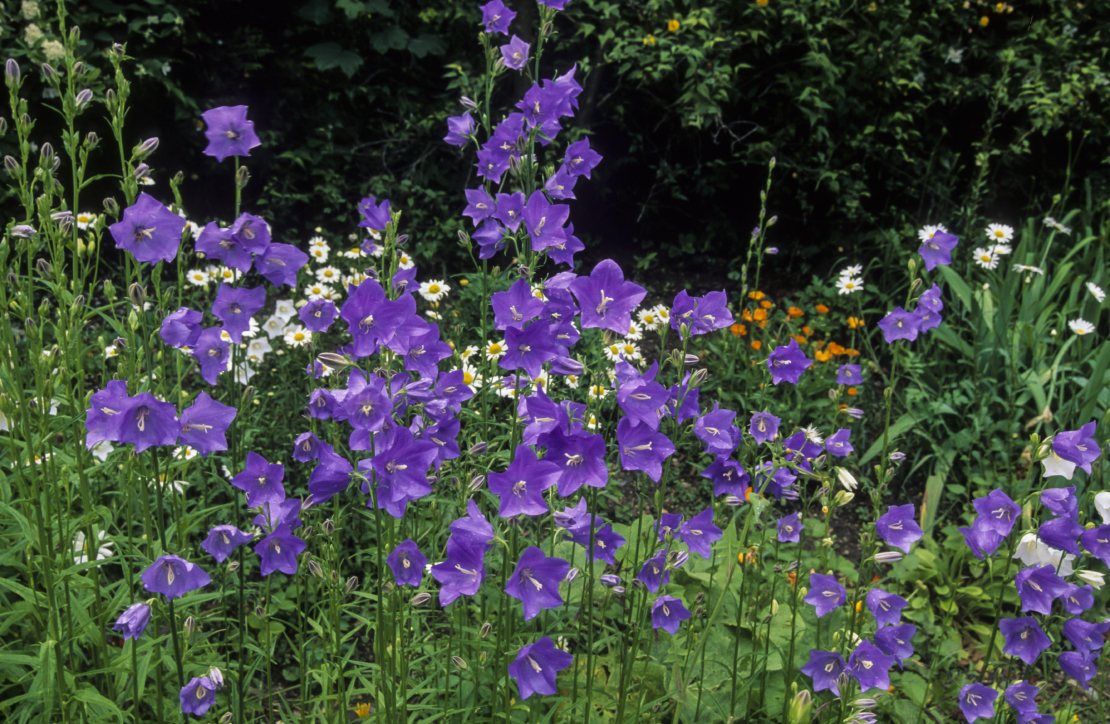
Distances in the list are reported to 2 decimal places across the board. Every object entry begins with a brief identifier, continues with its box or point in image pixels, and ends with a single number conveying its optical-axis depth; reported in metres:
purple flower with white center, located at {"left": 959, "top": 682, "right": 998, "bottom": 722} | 1.20
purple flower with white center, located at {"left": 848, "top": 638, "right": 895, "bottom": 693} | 1.14
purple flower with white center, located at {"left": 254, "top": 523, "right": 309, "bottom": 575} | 1.07
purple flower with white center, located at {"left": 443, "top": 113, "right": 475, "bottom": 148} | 1.22
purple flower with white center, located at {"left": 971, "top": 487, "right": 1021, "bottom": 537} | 1.11
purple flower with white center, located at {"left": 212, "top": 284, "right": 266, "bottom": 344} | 1.04
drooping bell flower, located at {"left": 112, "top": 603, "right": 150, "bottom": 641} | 1.00
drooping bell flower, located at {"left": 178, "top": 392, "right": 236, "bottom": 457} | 1.00
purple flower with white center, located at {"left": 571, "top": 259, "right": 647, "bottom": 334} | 0.98
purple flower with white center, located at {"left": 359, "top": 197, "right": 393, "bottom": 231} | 1.10
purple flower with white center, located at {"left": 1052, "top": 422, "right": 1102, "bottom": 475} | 1.10
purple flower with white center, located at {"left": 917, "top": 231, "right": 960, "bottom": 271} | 1.24
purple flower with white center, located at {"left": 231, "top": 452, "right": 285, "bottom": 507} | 1.05
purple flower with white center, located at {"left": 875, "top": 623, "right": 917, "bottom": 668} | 1.15
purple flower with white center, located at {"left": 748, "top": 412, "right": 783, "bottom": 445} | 1.19
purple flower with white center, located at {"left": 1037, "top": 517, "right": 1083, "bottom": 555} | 1.10
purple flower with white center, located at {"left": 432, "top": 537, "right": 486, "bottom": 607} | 0.96
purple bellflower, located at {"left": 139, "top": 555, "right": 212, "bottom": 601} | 1.01
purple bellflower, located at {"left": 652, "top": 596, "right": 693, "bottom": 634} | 1.12
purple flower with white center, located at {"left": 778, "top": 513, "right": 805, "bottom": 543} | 1.22
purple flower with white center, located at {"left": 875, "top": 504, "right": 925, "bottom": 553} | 1.16
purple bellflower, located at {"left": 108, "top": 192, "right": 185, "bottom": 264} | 1.01
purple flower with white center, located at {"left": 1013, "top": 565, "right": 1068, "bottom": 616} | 1.13
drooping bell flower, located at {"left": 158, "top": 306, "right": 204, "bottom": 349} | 1.04
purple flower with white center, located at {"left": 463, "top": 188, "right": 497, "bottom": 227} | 1.13
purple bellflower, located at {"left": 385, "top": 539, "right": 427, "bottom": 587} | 1.06
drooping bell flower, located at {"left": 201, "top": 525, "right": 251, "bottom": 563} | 1.06
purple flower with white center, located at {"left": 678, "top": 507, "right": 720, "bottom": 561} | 1.14
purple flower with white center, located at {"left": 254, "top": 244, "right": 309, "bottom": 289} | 1.04
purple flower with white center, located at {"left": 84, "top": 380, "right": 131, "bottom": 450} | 0.96
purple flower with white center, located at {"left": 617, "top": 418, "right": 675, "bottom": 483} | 0.97
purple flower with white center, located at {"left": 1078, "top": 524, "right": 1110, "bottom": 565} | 1.13
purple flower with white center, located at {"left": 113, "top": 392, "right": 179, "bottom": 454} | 0.96
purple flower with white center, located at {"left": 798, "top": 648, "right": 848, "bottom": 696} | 1.15
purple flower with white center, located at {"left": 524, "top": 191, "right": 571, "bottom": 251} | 1.02
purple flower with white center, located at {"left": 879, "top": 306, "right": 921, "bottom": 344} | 1.24
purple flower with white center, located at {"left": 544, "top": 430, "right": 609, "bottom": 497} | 0.94
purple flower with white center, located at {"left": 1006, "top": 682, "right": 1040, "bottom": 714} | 1.16
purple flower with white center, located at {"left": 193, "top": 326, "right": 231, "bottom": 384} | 1.08
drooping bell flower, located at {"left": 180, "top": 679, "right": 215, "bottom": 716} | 1.04
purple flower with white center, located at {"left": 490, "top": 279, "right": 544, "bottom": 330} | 0.97
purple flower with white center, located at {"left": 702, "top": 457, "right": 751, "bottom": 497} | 1.19
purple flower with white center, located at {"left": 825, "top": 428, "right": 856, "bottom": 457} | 1.22
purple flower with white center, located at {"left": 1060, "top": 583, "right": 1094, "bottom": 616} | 1.16
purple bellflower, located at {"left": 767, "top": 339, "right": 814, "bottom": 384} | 1.21
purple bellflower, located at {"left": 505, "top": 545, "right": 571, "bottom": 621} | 0.97
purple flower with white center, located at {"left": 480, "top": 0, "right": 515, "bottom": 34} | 1.19
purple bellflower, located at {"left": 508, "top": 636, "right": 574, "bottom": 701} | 1.00
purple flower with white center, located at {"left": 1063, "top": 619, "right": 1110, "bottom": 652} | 1.18
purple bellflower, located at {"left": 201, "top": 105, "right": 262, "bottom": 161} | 1.07
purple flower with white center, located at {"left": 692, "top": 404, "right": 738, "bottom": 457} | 1.09
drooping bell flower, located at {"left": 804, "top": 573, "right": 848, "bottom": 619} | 1.16
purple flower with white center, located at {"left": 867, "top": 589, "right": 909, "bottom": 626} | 1.15
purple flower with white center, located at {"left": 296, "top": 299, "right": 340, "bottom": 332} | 1.06
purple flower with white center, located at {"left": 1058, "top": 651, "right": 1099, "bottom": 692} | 1.18
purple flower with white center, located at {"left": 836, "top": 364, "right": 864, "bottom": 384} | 1.42
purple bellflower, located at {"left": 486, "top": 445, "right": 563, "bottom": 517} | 0.93
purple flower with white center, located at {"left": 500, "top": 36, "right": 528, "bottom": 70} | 1.22
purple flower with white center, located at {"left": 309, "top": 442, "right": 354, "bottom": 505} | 1.02
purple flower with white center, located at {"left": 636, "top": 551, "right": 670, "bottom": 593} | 1.11
